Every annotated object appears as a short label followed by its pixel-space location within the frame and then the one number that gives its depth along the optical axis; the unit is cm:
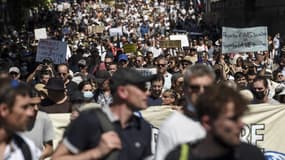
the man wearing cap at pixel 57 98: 1461
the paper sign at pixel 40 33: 3644
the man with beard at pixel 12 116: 788
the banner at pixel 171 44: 3344
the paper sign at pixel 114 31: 5108
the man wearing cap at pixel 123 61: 2352
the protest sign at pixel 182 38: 3695
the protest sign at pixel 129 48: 3270
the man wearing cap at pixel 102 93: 1582
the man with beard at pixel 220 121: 619
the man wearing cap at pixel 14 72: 1961
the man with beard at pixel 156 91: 1628
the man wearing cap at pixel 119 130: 776
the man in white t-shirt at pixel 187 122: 774
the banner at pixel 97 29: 5385
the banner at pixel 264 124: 1446
